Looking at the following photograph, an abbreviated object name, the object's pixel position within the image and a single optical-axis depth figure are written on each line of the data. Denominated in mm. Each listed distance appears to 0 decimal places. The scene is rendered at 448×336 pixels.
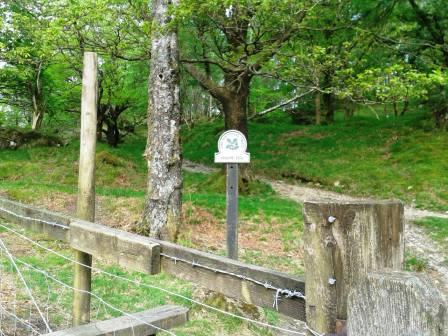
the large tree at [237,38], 8805
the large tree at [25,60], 11734
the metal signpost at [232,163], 5402
